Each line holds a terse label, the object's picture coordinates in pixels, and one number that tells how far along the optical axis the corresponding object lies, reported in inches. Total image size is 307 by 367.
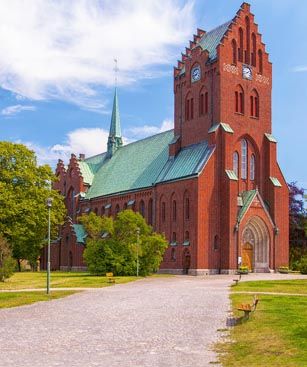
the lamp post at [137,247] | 2105.1
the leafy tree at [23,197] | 2493.8
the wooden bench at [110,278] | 1687.5
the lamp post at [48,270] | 1264.8
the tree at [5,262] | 1813.5
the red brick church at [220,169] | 2438.5
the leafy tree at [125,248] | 2149.4
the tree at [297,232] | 3024.1
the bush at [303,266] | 2290.8
